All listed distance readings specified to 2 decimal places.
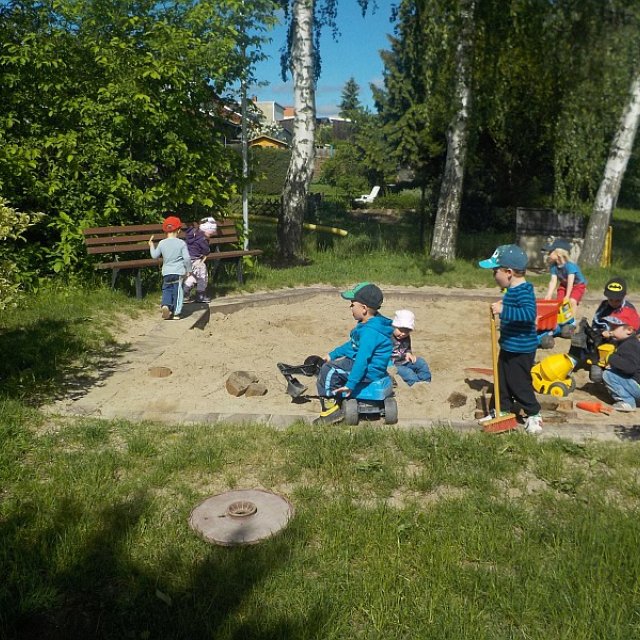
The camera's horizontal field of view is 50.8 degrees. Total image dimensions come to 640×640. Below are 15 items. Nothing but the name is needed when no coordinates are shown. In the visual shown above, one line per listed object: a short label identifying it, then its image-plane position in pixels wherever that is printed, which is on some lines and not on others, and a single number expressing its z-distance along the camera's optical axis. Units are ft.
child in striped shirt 17.48
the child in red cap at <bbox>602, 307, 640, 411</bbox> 20.15
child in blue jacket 17.66
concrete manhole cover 12.15
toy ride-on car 17.92
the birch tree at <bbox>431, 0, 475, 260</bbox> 40.15
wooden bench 31.07
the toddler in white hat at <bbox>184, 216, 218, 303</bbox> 31.89
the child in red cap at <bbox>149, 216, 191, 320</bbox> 28.40
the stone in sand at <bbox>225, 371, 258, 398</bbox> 20.72
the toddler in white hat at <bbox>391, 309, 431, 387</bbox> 22.75
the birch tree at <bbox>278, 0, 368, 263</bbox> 41.88
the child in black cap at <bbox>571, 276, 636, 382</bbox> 21.85
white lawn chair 101.90
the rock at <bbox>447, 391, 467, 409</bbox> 20.47
